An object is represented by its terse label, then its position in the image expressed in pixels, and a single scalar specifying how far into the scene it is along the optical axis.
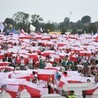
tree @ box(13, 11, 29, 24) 142.88
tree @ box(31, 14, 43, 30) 127.12
